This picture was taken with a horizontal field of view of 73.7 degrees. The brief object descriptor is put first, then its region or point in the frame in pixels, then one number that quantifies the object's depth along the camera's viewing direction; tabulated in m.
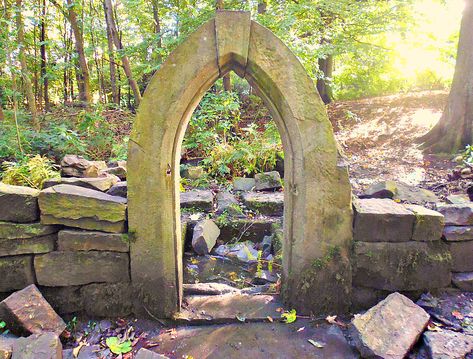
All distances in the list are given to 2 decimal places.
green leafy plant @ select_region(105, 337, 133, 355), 2.35
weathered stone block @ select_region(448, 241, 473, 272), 2.74
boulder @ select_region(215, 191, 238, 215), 5.14
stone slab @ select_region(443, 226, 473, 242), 2.71
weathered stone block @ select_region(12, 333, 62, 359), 1.97
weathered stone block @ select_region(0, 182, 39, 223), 2.45
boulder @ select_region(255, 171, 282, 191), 6.10
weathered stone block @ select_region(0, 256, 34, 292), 2.53
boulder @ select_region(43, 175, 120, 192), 2.82
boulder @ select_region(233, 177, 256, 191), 6.17
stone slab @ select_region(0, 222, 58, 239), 2.47
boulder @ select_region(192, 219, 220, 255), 4.41
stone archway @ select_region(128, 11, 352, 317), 2.40
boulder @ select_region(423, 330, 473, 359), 2.07
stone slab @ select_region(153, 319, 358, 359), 2.36
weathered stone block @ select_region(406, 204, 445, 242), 2.67
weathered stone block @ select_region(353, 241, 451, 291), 2.70
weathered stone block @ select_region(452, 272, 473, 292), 2.75
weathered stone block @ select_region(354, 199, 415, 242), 2.66
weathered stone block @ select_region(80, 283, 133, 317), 2.64
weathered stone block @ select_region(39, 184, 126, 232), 2.48
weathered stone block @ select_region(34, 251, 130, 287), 2.55
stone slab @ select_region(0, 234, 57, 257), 2.50
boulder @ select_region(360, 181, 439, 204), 4.32
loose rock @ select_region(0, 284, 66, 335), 2.27
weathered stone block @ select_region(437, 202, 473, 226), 2.72
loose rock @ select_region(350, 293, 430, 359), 2.17
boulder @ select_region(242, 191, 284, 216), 5.27
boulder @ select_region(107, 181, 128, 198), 2.92
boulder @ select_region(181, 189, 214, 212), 5.23
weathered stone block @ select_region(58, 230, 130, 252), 2.53
